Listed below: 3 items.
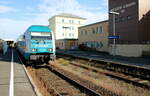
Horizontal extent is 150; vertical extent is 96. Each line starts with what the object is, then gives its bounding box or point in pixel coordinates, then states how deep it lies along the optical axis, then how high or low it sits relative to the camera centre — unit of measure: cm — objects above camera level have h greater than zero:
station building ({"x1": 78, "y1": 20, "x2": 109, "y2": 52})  2551 +255
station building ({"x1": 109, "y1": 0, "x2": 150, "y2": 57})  1922 +340
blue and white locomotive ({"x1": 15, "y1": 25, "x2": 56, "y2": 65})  942 +10
